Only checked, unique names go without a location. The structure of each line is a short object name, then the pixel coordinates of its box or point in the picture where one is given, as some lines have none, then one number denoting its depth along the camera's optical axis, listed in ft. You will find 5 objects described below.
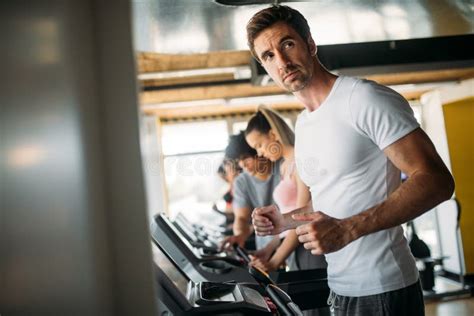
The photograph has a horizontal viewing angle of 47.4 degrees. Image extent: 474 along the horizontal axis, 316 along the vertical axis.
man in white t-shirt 4.70
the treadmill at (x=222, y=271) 8.18
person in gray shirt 11.44
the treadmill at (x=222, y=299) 5.10
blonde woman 8.75
